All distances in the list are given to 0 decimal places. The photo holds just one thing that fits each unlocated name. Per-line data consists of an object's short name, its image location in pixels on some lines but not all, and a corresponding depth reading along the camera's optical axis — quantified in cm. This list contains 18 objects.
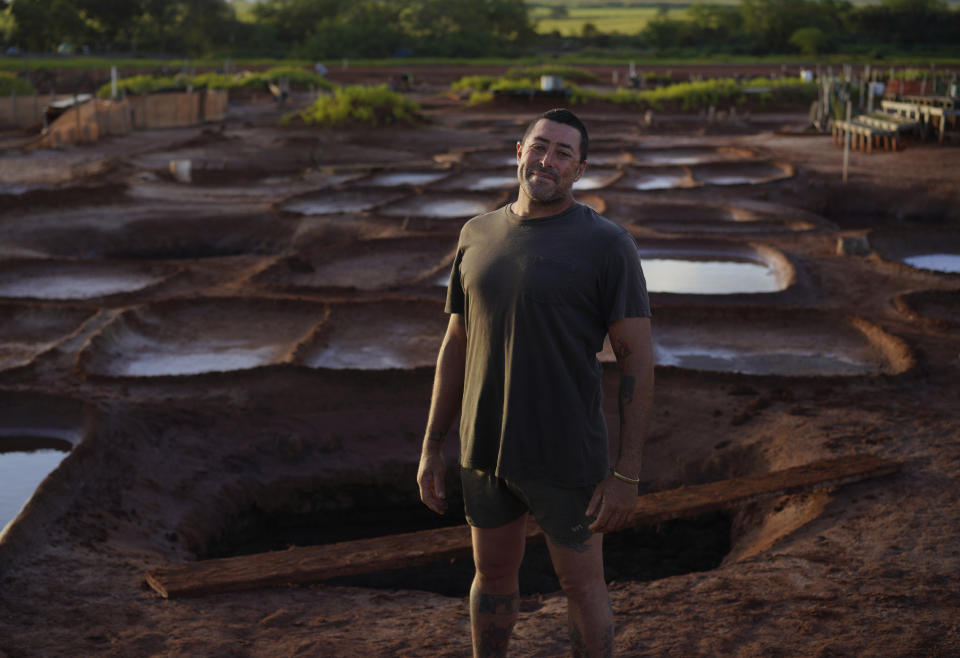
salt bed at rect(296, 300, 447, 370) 762
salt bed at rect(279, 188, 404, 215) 1365
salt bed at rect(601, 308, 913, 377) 739
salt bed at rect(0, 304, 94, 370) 760
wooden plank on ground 415
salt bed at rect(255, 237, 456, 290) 984
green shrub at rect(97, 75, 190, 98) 2781
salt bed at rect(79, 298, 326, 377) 758
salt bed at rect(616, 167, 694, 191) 1527
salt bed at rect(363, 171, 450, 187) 1591
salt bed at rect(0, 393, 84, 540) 581
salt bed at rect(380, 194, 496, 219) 1320
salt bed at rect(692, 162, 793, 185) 1552
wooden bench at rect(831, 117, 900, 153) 1772
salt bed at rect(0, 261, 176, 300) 955
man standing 261
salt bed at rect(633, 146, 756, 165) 1800
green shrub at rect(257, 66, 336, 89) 3584
